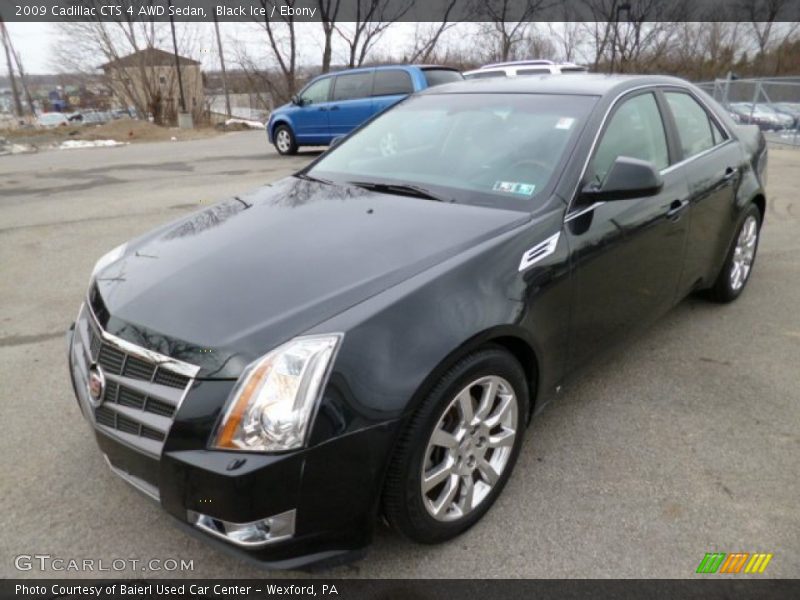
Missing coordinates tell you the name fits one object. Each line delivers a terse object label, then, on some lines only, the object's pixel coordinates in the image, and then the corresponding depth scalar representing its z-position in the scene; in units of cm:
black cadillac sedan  172
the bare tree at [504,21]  3659
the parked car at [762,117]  1554
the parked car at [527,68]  1570
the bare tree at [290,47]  2866
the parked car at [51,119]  3454
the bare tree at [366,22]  3056
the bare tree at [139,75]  2798
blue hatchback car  1120
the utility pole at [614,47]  3822
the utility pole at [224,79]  3409
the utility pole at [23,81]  3616
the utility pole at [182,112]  2566
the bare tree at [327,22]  2977
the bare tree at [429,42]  3475
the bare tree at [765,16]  4219
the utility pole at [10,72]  3213
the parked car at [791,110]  1483
